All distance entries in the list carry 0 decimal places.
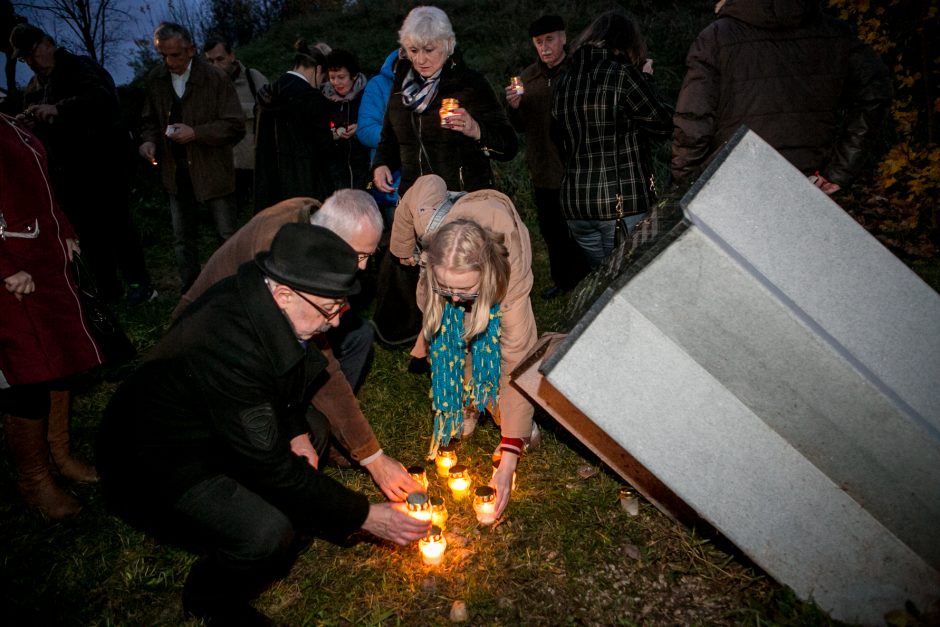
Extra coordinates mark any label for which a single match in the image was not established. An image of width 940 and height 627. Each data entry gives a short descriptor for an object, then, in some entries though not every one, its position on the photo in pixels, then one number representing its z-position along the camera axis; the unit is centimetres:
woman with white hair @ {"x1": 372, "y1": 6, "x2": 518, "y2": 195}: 380
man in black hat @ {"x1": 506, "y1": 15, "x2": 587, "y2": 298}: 507
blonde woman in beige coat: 271
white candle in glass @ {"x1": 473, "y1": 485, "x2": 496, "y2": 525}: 292
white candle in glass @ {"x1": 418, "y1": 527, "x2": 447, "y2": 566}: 273
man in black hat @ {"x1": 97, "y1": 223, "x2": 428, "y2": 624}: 209
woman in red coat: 285
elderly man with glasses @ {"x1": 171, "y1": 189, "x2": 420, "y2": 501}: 286
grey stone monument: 198
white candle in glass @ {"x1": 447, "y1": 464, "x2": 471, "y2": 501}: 318
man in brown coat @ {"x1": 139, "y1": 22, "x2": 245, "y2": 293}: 541
